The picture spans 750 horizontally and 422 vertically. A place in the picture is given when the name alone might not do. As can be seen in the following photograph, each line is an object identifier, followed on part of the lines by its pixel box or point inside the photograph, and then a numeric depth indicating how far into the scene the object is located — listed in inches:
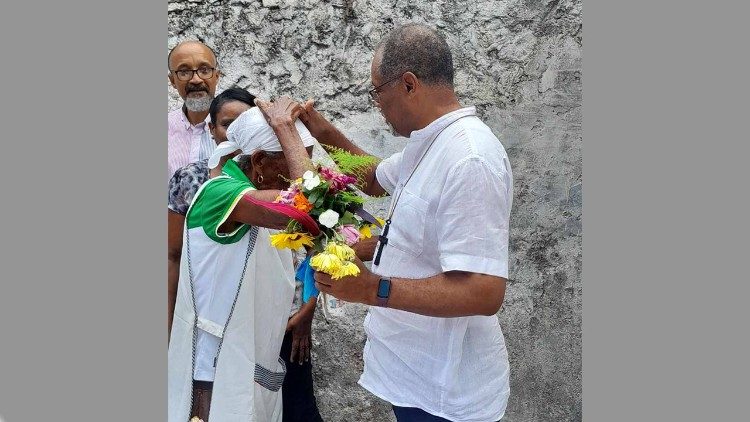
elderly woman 136.0
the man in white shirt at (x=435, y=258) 108.9
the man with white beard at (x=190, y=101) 166.6
